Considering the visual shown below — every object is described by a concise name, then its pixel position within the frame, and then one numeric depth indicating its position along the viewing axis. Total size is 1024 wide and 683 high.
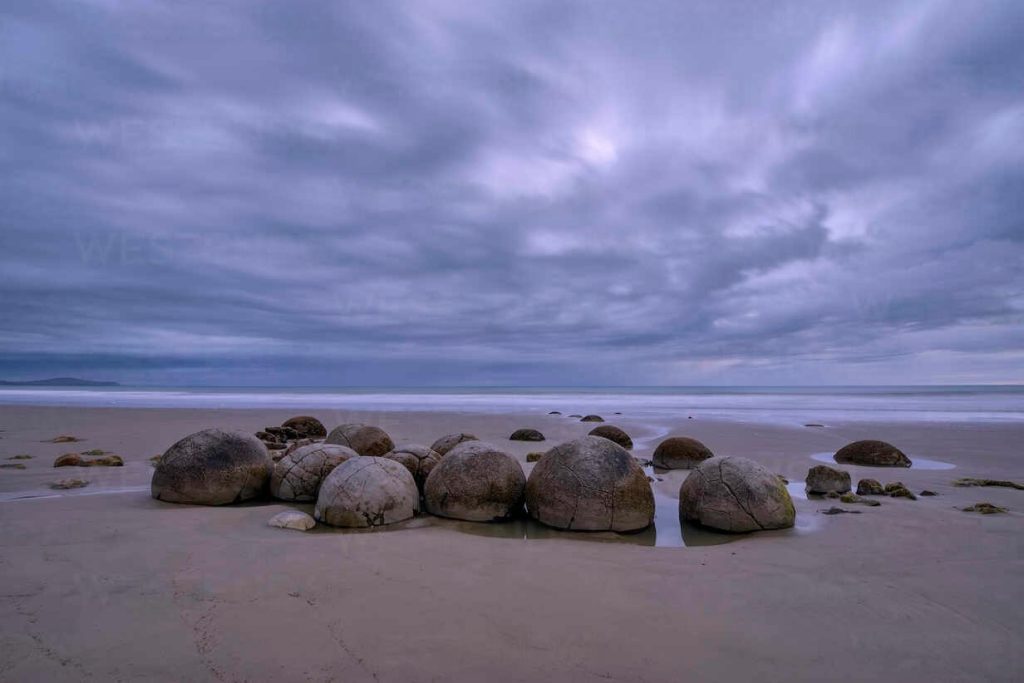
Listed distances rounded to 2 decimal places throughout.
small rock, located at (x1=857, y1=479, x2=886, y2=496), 8.59
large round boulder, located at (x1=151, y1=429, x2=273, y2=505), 7.40
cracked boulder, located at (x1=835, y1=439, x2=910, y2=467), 11.73
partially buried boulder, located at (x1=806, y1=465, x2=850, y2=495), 8.81
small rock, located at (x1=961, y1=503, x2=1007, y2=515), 7.32
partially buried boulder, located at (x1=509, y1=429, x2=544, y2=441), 16.02
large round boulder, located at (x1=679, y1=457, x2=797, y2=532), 6.52
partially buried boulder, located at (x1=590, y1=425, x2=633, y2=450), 14.21
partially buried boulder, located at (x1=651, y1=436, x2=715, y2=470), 11.49
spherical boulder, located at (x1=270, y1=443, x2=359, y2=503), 7.64
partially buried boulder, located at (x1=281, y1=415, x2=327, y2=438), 16.25
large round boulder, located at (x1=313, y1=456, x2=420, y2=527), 6.36
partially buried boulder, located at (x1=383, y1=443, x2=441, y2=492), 7.95
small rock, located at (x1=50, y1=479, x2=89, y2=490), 8.57
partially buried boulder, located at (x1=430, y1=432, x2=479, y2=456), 9.34
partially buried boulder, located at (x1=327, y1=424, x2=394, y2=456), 10.02
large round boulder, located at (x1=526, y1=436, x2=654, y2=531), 6.43
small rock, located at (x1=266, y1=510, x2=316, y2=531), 6.25
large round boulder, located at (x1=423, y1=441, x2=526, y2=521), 6.83
